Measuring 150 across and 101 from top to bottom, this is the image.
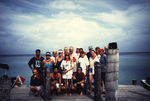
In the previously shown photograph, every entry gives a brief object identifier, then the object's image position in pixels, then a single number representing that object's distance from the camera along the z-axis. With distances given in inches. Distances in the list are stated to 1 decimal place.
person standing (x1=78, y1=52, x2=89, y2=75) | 235.3
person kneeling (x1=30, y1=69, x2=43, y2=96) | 221.9
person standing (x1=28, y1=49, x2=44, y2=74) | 241.8
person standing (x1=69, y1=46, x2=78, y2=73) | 244.4
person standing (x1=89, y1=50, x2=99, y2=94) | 230.5
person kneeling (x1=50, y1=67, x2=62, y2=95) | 223.0
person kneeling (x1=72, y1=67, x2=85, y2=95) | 223.6
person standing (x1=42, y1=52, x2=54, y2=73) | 229.7
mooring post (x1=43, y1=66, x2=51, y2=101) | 184.4
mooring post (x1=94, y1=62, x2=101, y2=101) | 181.2
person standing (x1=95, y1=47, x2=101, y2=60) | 255.4
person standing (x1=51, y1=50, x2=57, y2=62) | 245.9
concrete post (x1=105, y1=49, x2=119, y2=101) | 137.5
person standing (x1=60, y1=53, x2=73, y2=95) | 226.5
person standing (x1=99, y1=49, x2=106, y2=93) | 225.3
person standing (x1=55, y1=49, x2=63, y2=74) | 237.0
